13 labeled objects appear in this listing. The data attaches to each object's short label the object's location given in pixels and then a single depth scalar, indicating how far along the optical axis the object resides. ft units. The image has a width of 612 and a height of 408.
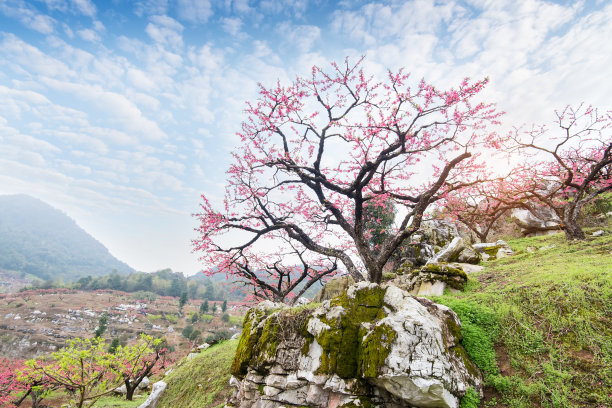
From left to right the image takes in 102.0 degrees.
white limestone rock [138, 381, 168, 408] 32.73
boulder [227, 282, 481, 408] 13.67
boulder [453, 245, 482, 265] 36.32
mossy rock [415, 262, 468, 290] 26.89
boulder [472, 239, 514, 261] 39.94
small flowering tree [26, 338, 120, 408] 19.42
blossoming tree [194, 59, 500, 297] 27.96
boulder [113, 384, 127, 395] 46.20
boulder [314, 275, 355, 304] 42.27
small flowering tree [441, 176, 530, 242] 44.06
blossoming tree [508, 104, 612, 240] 34.58
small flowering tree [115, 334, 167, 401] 24.88
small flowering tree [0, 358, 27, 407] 49.81
